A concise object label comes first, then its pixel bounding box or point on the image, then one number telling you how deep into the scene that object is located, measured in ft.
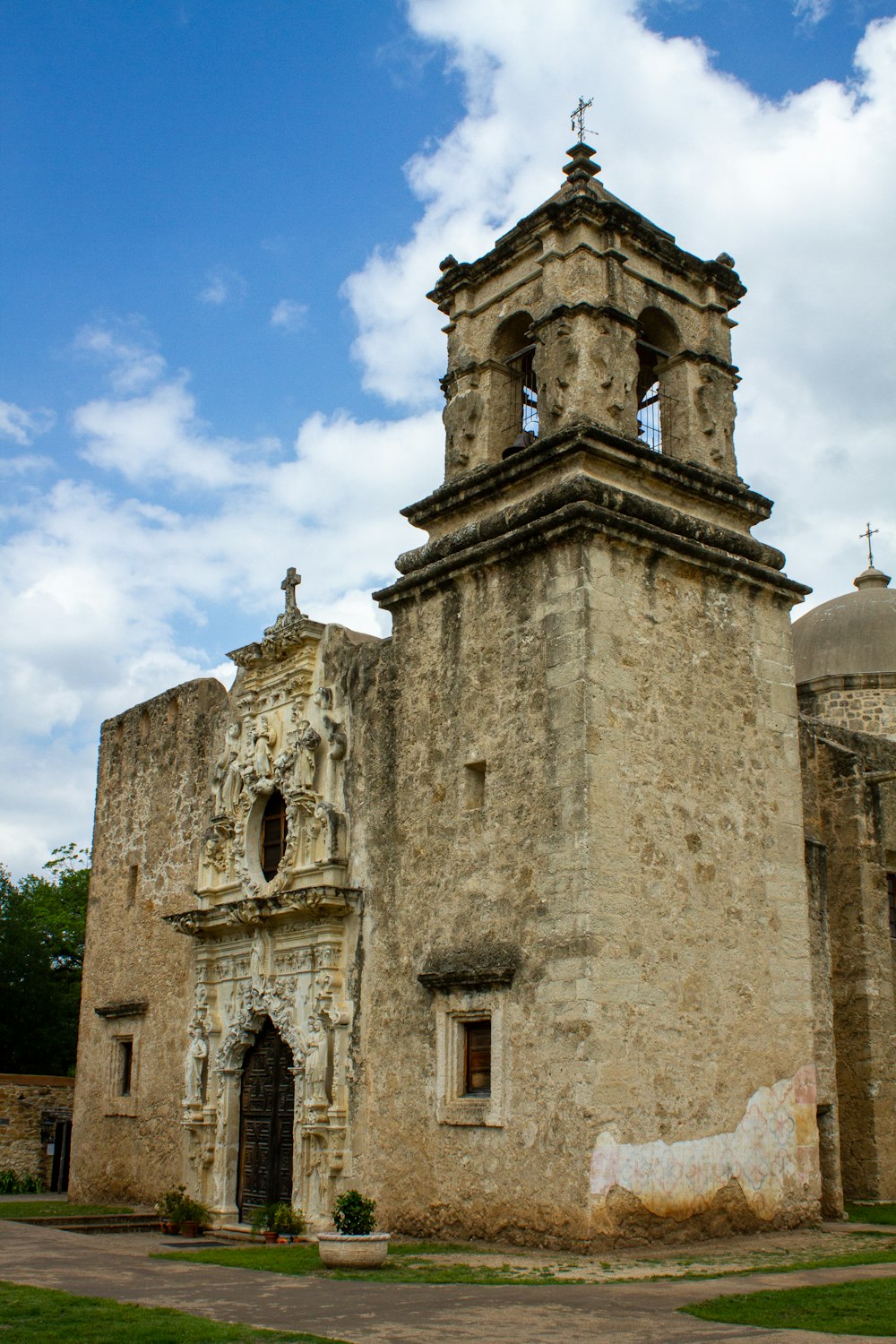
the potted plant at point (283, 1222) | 41.34
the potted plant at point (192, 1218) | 44.60
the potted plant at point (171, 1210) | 44.78
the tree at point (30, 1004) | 86.74
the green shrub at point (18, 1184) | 63.10
